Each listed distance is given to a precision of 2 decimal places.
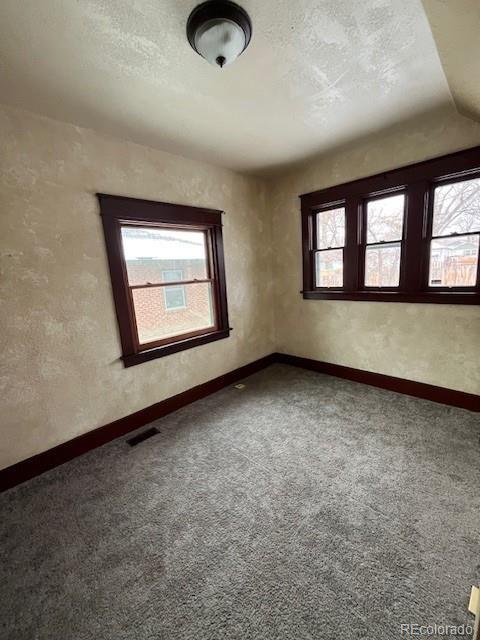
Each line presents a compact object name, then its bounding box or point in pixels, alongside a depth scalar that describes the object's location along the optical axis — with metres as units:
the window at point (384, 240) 2.68
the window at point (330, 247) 3.12
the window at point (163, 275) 2.35
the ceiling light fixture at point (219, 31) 1.16
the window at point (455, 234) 2.29
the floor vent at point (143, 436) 2.33
